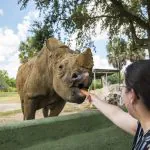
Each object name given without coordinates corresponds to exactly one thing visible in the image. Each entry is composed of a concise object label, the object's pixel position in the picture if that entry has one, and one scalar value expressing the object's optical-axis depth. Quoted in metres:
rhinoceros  1.72
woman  0.86
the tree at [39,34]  6.32
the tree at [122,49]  7.20
